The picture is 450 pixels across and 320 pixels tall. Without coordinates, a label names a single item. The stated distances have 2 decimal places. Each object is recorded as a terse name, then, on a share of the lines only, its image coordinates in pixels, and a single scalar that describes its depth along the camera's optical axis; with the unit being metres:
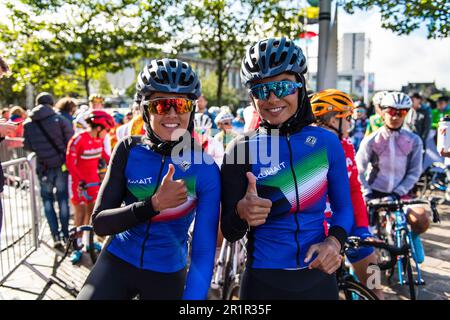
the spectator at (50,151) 6.24
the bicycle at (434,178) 9.80
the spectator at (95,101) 7.94
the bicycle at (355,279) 2.92
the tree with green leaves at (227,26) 15.92
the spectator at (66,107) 6.92
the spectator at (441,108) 10.87
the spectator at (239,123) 10.24
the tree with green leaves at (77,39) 15.70
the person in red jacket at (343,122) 3.60
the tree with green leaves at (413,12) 8.03
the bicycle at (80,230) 3.30
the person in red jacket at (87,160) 5.90
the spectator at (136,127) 5.92
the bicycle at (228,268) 4.30
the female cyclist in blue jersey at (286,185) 2.10
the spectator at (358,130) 11.85
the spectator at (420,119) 10.10
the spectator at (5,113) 10.97
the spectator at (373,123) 7.41
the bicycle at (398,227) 4.27
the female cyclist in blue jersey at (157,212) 2.19
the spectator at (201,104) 6.92
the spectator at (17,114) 9.93
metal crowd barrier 5.47
